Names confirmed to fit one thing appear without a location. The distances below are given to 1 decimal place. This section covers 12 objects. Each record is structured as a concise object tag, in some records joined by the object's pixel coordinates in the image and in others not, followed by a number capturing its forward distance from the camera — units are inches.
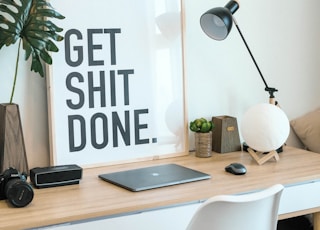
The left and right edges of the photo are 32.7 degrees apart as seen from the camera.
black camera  70.1
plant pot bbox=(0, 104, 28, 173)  80.0
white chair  65.0
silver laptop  79.1
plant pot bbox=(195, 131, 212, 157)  96.6
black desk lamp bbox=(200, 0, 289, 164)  92.4
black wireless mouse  85.7
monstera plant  79.0
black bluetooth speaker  78.4
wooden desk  68.6
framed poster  87.2
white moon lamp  92.4
